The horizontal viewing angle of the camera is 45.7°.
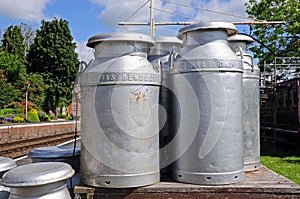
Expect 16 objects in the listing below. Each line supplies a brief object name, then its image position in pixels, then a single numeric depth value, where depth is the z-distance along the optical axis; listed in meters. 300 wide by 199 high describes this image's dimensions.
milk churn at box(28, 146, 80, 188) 3.46
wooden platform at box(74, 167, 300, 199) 2.95
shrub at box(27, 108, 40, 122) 29.25
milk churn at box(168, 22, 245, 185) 3.04
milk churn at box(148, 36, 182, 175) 3.36
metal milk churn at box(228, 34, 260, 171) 3.78
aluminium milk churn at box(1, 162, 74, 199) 2.51
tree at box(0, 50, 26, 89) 34.25
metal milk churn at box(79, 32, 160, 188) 2.93
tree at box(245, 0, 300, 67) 22.28
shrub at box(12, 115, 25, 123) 25.89
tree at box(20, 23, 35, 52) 49.80
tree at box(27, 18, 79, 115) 41.43
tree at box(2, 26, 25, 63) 41.97
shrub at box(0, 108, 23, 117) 29.10
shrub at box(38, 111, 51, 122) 33.18
